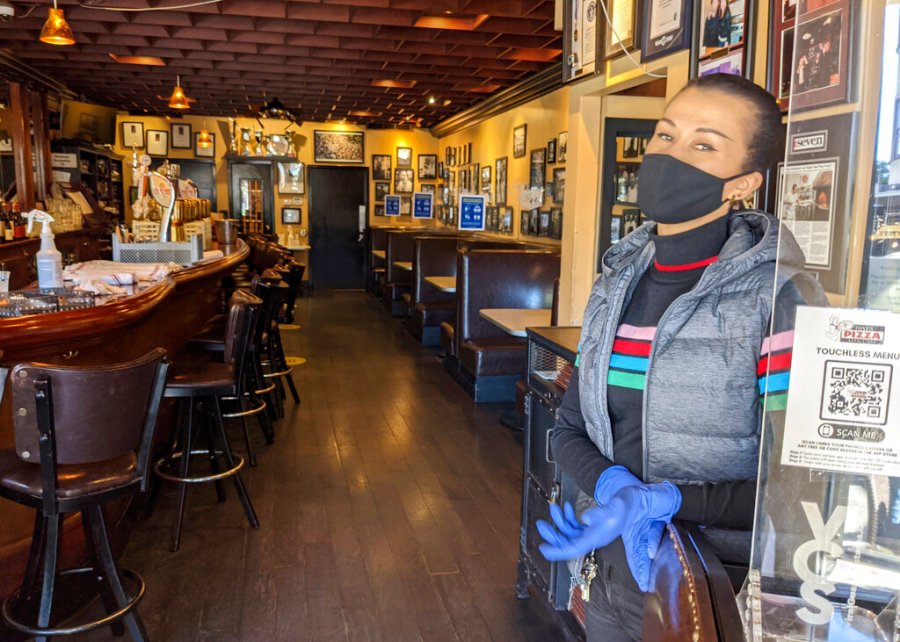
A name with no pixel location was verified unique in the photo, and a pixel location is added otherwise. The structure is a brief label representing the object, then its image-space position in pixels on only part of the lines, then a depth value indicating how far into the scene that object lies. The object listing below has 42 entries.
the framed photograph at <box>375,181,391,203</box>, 13.99
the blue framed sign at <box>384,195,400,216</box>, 13.59
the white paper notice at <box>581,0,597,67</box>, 3.45
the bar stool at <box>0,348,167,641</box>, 2.00
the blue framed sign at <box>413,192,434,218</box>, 9.95
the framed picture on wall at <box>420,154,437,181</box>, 14.01
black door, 13.79
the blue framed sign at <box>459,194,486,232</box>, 6.16
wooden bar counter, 2.49
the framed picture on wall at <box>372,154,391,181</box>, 13.92
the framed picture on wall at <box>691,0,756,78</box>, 2.23
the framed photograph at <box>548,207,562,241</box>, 7.80
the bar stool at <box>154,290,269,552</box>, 3.28
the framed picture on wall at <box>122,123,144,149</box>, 13.10
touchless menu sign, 0.88
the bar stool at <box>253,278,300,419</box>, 4.64
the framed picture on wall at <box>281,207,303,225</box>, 13.64
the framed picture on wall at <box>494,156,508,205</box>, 9.71
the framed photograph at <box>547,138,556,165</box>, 7.90
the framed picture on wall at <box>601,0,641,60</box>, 3.04
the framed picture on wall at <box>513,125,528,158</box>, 8.90
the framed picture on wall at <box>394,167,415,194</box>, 14.00
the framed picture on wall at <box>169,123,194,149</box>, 13.18
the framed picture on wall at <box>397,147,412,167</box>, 13.93
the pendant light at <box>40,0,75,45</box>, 5.27
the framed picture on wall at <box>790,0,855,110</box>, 0.89
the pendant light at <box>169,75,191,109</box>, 8.34
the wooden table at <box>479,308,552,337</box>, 4.68
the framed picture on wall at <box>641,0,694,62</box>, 2.59
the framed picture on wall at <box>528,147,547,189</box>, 8.24
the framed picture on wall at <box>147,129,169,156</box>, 13.16
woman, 1.33
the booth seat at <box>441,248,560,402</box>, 5.99
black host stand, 2.47
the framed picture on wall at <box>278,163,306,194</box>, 13.48
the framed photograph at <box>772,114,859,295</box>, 0.92
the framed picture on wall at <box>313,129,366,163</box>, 13.66
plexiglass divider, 0.89
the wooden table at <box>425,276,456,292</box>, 7.10
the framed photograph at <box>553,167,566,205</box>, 7.58
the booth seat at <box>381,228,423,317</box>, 10.34
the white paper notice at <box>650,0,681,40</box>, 2.64
